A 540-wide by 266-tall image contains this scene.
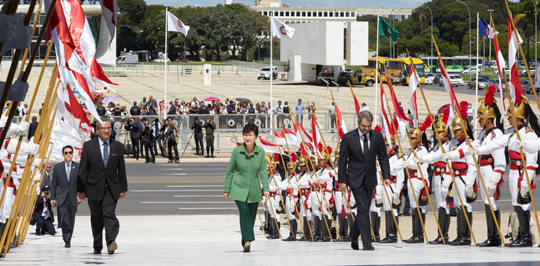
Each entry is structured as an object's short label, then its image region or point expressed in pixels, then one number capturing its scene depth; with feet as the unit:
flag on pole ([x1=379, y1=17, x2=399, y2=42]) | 98.94
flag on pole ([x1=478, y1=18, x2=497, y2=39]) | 93.23
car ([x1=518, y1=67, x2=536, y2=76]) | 275.67
